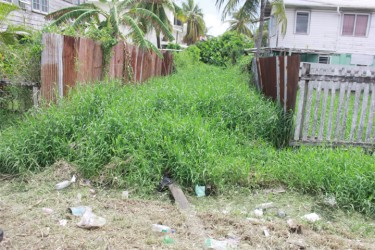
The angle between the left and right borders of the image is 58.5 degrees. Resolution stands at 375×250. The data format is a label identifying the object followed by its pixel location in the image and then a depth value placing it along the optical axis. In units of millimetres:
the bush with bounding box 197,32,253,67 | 20859
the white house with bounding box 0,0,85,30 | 12188
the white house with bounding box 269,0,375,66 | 17609
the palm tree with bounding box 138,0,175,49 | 20000
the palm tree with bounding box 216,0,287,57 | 16492
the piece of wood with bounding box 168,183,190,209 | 3607
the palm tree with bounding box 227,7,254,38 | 37872
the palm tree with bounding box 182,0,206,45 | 40031
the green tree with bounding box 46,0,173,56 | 9508
